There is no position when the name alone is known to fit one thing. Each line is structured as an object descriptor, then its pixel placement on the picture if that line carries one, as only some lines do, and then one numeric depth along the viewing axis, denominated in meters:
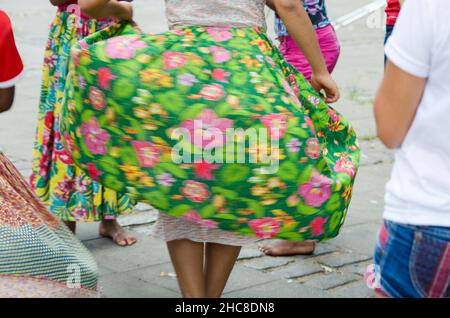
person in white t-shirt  2.20
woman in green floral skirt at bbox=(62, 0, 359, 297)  3.10
